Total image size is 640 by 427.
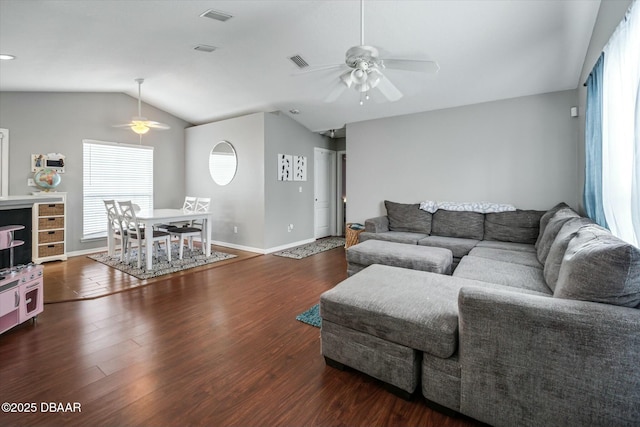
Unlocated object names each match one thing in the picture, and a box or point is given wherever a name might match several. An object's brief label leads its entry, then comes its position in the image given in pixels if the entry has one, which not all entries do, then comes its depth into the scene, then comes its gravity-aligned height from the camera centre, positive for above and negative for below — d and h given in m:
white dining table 3.99 -0.12
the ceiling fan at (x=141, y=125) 4.38 +1.30
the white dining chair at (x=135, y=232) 4.04 -0.31
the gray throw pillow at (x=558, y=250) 1.93 -0.27
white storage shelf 4.30 -0.31
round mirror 5.74 +0.96
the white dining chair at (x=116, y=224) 4.36 -0.20
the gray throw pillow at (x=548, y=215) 3.36 -0.04
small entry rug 5.12 -0.70
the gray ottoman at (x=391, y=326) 1.51 -0.62
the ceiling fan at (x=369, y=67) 1.98 +1.03
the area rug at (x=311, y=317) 2.51 -0.94
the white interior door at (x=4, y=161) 4.27 +0.72
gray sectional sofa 1.18 -0.59
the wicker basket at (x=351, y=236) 5.18 -0.43
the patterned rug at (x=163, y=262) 3.94 -0.77
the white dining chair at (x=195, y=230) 4.60 -0.30
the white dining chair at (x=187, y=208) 5.29 +0.06
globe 4.48 +0.49
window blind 5.16 +0.61
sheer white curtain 1.68 +0.55
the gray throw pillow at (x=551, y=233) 2.56 -0.19
